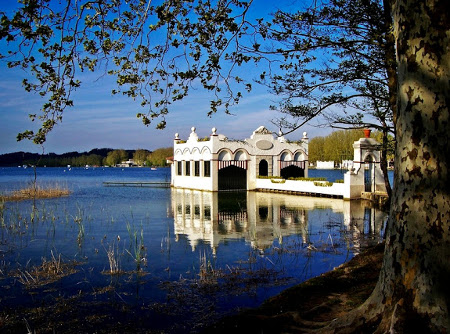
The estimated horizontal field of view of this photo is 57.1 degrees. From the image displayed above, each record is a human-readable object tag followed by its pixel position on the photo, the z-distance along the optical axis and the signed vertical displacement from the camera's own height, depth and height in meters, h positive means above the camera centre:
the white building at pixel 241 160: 38.66 +0.79
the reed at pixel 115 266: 10.68 -2.65
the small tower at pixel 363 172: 28.48 -0.31
